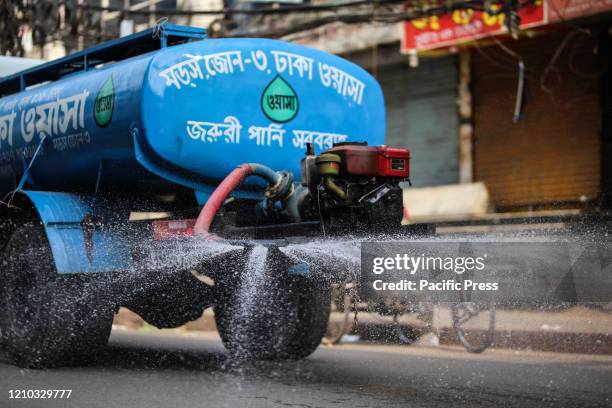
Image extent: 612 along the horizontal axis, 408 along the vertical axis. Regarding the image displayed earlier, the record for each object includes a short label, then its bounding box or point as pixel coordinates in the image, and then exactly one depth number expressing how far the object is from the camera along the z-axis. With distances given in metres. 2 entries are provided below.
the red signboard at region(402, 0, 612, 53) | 11.28
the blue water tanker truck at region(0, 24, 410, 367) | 5.74
